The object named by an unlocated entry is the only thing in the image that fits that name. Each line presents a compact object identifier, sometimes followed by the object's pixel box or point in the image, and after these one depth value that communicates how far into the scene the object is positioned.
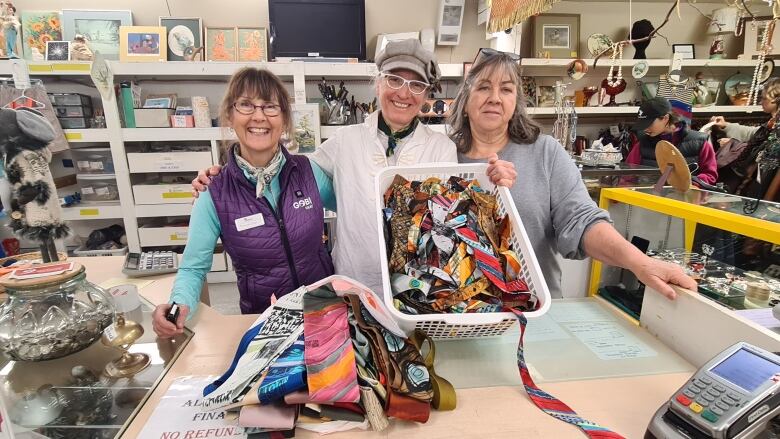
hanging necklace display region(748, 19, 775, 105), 2.17
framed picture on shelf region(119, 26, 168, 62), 3.37
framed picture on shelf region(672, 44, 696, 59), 4.22
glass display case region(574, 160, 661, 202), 2.82
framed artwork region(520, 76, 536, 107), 4.04
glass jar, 0.91
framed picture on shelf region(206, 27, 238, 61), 3.55
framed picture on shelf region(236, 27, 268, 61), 3.58
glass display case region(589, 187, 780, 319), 1.32
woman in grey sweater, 1.26
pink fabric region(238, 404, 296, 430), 0.66
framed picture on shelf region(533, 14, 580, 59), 3.90
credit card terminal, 0.59
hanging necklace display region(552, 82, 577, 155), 3.40
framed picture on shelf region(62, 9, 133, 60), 3.44
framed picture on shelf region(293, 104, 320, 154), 3.27
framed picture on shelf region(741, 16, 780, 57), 4.03
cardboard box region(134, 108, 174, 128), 3.34
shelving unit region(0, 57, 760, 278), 3.24
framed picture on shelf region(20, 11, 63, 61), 3.41
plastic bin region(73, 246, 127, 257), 3.40
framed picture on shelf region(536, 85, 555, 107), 4.09
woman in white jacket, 1.35
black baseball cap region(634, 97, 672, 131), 3.24
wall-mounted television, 3.50
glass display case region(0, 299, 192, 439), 0.78
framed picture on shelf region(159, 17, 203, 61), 3.48
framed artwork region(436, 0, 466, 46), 3.67
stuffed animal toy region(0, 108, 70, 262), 0.97
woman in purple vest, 1.27
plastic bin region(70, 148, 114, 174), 3.50
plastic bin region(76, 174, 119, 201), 3.55
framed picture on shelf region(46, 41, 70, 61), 3.25
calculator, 1.56
